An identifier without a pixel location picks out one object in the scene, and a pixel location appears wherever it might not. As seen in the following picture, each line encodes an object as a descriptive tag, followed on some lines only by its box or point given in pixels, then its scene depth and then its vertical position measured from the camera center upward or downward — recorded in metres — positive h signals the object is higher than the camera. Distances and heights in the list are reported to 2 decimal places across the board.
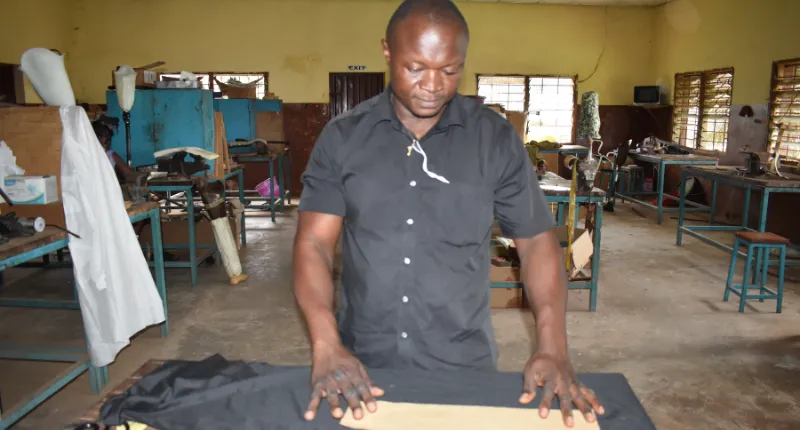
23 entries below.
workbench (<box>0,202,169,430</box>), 2.30 -1.05
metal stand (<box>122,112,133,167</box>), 4.65 +0.05
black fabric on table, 1.14 -0.55
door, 9.63 +0.77
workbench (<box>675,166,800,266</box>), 4.79 -0.39
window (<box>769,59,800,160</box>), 6.33 +0.39
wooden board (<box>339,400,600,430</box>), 1.10 -0.55
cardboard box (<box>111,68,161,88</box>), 5.11 +0.47
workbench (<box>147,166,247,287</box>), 4.40 -0.64
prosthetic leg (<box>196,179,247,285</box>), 4.65 -0.77
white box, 2.57 -0.27
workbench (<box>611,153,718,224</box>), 6.97 -0.29
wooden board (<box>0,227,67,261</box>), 2.25 -0.47
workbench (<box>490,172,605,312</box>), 4.07 -0.53
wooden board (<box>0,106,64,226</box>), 2.73 -0.06
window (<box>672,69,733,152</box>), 7.84 +0.43
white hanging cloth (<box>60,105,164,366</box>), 2.63 -0.52
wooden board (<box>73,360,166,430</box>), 1.19 -0.59
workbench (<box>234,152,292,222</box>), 7.41 -0.77
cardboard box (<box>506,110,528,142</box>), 5.77 +0.16
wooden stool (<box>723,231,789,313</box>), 4.13 -0.86
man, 1.28 -0.20
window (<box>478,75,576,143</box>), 9.86 +0.64
